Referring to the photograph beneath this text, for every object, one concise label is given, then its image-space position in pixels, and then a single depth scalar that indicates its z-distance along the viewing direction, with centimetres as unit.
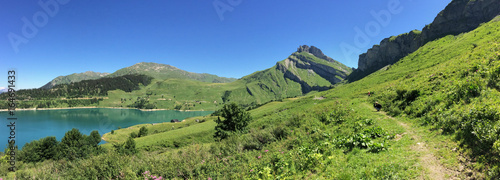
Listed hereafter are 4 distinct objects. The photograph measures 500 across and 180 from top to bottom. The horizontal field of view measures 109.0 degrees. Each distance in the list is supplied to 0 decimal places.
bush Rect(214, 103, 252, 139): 3756
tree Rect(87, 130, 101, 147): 8778
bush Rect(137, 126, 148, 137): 10115
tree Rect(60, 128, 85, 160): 6219
